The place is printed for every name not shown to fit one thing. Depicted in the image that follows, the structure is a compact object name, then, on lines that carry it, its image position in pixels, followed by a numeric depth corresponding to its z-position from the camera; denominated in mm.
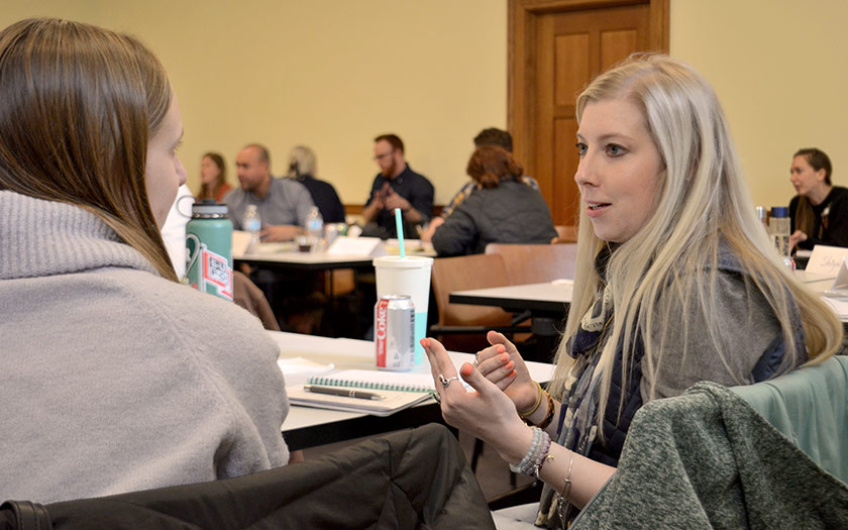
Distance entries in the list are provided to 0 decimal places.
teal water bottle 1623
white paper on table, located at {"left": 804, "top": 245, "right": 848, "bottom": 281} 3379
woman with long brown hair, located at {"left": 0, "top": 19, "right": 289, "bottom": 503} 780
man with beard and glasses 7758
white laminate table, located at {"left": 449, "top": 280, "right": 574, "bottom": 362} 2859
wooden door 7469
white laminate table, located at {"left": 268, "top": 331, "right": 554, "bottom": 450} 1359
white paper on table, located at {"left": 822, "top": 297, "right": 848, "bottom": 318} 2317
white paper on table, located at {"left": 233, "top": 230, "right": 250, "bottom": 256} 5391
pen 1516
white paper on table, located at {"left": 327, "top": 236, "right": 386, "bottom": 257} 5310
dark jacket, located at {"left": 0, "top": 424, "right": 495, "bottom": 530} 629
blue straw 1942
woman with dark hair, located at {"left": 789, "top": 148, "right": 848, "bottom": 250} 6363
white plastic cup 1876
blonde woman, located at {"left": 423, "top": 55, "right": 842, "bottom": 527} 1229
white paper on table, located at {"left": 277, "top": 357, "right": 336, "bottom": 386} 1731
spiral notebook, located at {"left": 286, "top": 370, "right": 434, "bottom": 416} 1474
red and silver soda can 1808
